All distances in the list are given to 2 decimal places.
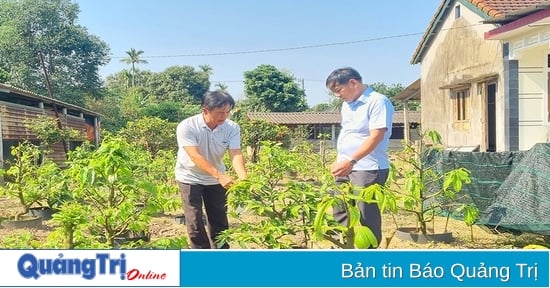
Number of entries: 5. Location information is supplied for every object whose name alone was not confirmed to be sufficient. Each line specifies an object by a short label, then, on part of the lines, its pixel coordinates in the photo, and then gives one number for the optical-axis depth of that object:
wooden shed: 13.91
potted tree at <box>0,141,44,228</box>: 6.61
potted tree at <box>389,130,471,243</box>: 5.09
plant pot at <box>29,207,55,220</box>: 7.38
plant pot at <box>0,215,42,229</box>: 6.55
